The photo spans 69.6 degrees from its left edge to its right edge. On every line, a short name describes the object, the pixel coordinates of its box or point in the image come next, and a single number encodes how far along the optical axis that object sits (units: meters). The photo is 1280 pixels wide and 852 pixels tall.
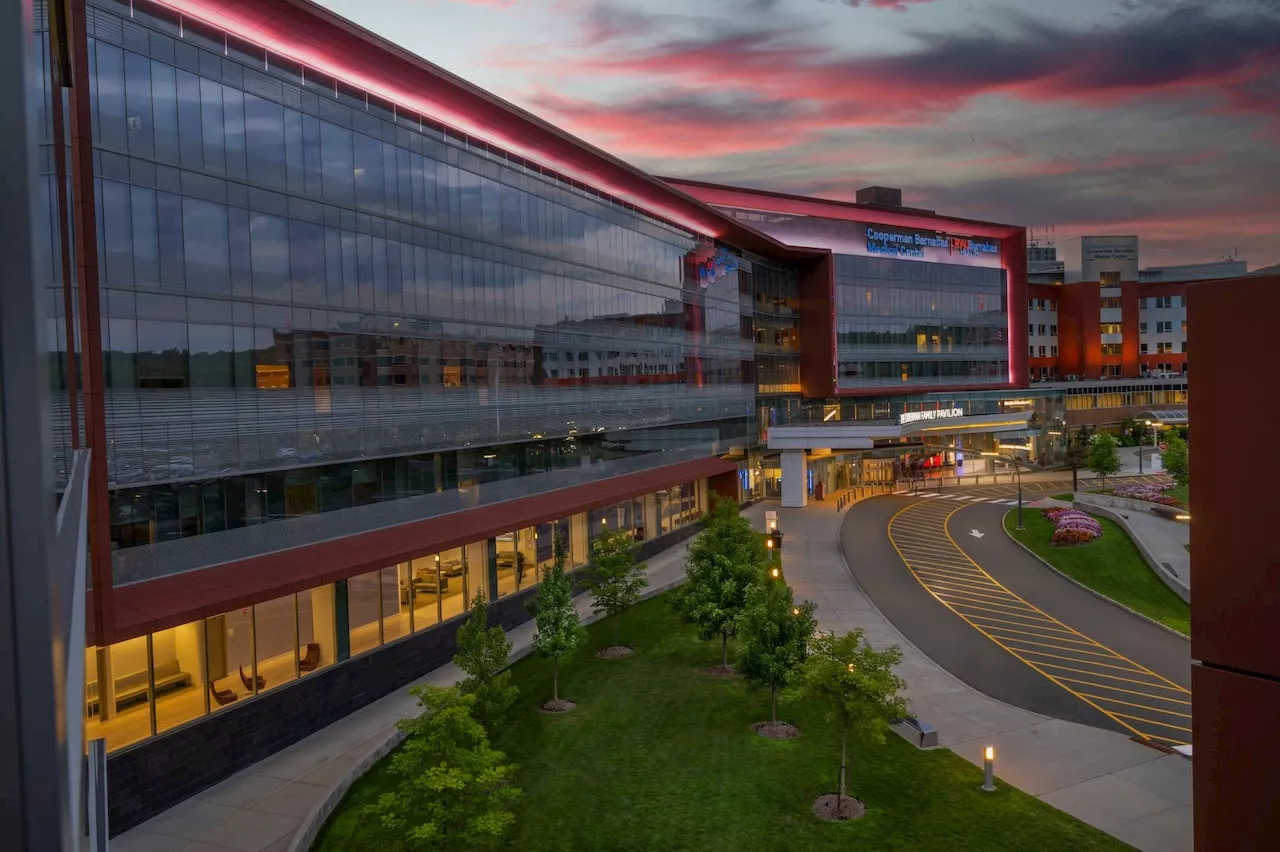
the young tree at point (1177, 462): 63.78
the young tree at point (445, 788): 16.78
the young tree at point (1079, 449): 75.76
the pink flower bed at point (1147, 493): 61.66
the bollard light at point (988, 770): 21.08
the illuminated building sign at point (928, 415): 75.38
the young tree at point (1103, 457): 73.94
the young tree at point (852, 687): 20.77
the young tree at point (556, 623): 28.08
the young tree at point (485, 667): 22.47
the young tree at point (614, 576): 34.59
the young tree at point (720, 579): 30.52
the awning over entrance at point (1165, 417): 108.94
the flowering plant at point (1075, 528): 50.87
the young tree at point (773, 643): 25.00
